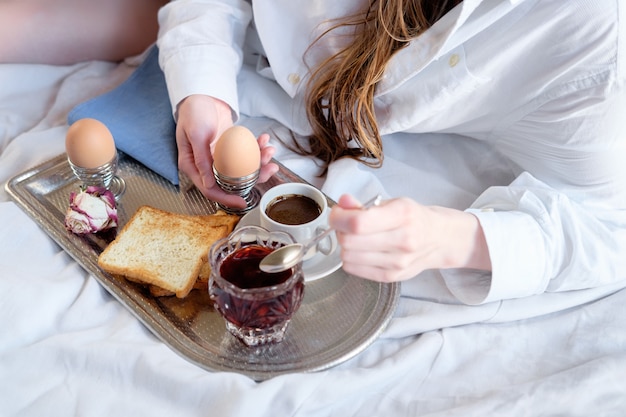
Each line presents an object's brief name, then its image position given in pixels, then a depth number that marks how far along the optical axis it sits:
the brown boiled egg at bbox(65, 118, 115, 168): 0.88
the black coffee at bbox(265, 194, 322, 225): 0.84
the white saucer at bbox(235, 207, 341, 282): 0.82
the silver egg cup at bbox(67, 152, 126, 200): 0.91
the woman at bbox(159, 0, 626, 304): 0.78
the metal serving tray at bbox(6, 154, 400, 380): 0.74
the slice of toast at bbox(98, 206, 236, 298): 0.79
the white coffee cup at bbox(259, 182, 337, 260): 0.81
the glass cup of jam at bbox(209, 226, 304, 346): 0.69
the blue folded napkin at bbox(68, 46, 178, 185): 0.99
